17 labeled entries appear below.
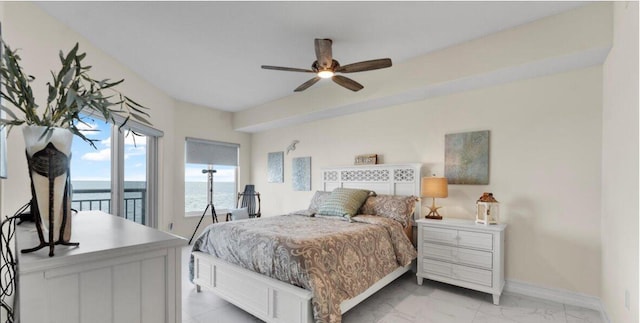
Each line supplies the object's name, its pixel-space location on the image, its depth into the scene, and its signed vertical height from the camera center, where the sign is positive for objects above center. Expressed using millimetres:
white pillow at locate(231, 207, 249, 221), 4668 -952
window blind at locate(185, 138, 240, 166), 4959 +123
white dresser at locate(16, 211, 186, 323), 809 -398
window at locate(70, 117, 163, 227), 3164 -200
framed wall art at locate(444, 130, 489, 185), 3107 +16
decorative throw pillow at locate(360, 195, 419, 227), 3229 -581
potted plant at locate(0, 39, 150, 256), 833 +89
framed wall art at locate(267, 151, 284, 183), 5320 -160
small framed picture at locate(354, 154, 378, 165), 3984 +1
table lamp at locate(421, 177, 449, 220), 3057 -318
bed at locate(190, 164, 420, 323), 2010 -890
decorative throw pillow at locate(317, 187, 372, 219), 3346 -544
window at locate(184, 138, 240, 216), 4980 -299
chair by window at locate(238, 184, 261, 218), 5430 -806
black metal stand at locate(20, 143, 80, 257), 869 -45
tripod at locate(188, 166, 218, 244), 4919 -726
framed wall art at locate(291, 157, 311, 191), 4844 -256
